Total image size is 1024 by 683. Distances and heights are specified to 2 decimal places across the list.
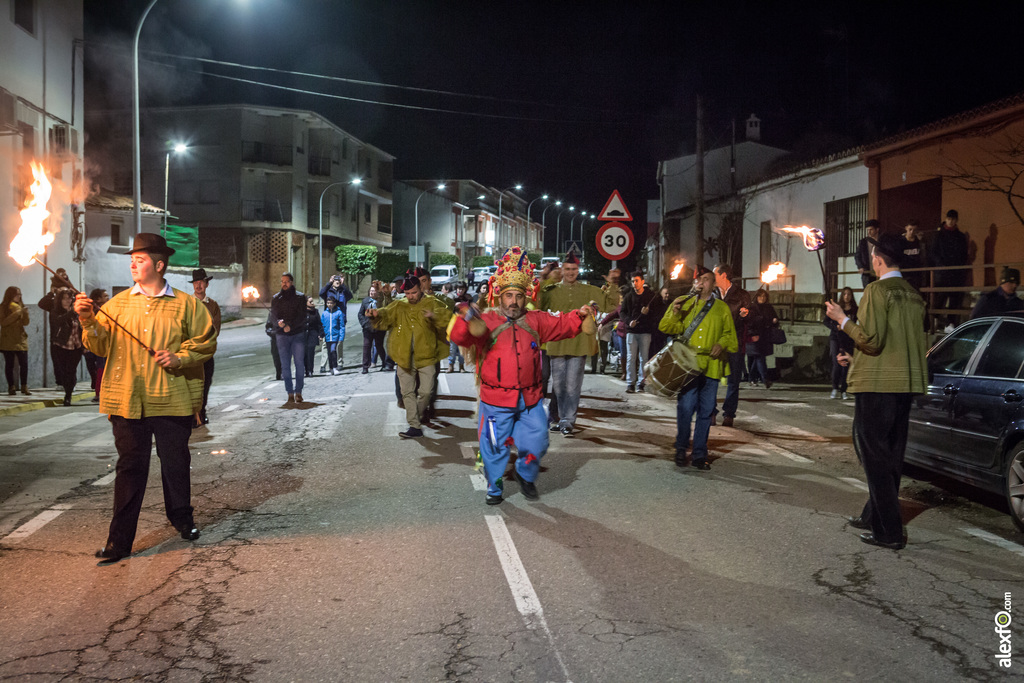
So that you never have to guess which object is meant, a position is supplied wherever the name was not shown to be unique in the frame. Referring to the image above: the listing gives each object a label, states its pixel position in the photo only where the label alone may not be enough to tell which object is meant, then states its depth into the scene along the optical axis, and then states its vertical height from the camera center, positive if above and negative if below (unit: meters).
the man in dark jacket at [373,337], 16.61 -0.76
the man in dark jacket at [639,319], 14.26 -0.24
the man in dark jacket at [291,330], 13.06 -0.44
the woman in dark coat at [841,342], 13.97 -0.56
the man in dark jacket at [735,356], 11.06 -0.65
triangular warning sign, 13.61 +1.44
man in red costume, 6.77 -0.46
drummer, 8.25 -0.40
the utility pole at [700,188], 25.14 +3.38
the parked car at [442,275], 55.06 +1.68
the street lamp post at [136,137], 17.55 +3.17
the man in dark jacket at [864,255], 12.18 +0.76
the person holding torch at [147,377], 5.43 -0.49
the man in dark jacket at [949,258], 14.84 +0.86
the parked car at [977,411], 6.07 -0.75
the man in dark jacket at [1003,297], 10.94 +0.14
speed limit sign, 13.35 +0.94
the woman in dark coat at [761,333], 15.57 -0.48
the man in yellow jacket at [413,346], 10.13 -0.50
